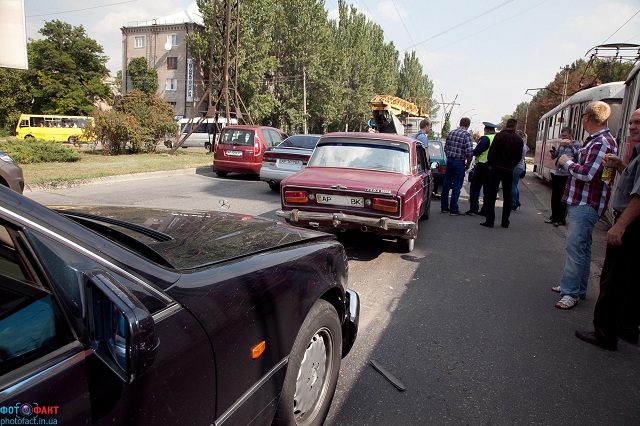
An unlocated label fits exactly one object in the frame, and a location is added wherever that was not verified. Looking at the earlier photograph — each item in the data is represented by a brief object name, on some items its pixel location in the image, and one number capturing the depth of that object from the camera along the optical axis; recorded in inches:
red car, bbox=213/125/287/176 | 538.0
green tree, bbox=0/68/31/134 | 1712.6
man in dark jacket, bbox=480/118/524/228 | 313.3
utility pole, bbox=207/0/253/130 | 796.0
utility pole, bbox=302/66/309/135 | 1645.7
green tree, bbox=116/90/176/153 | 778.2
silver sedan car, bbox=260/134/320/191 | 440.2
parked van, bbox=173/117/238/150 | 1201.4
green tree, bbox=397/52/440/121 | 2862.7
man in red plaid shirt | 162.6
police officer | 348.8
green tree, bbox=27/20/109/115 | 1866.4
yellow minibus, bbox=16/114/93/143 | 1231.5
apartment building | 1962.4
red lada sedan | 210.5
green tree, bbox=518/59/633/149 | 1973.4
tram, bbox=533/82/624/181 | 440.1
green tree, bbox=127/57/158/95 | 1974.7
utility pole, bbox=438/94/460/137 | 2591.0
